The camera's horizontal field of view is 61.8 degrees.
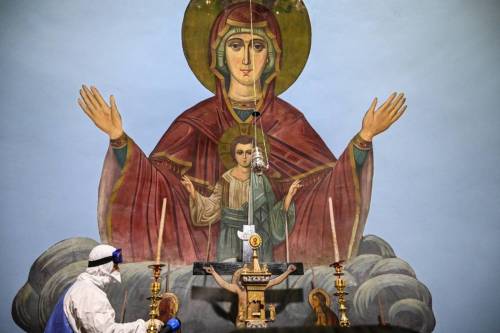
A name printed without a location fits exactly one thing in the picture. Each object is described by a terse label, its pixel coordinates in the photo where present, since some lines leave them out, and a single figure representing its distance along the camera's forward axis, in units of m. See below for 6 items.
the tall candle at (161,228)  3.99
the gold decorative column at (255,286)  3.74
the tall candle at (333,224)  4.25
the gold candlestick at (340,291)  3.92
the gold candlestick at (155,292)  3.48
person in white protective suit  2.75
